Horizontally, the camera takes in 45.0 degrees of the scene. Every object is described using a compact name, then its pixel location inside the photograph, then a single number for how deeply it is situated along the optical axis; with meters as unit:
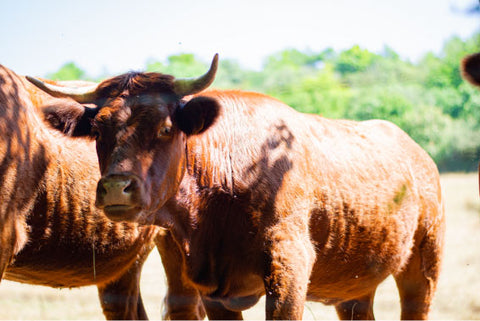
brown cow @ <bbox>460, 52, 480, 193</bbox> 3.56
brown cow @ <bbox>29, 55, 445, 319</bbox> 3.88
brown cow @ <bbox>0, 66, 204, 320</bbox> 4.55
